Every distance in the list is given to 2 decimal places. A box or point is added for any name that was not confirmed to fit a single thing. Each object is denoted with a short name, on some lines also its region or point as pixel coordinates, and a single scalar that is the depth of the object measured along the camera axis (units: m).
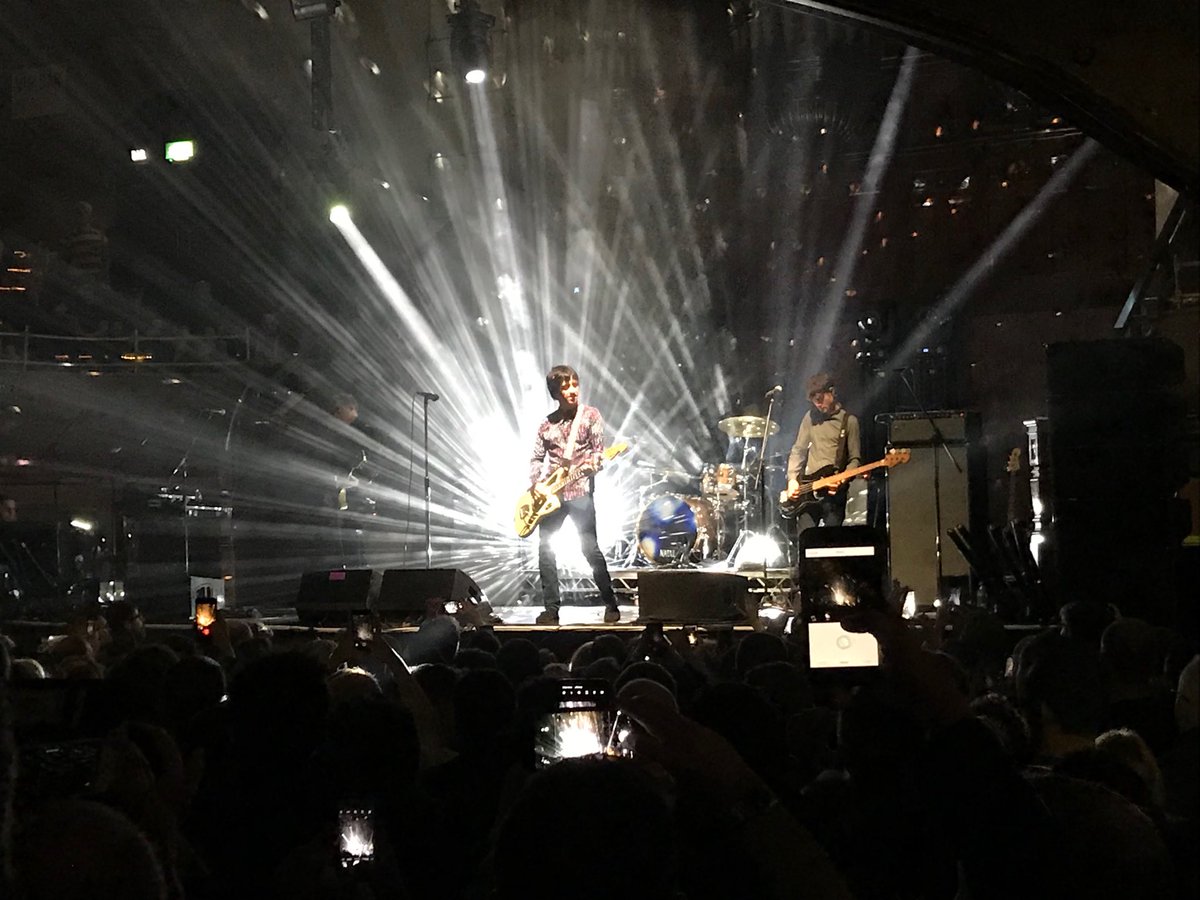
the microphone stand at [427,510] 11.20
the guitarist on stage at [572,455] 9.25
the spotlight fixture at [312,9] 11.44
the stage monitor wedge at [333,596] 9.01
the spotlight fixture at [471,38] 11.89
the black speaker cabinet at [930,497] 11.72
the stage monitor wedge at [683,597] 7.35
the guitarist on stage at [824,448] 10.38
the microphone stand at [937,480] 11.39
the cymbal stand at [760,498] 12.21
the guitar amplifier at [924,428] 11.97
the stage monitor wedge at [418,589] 8.66
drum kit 13.48
